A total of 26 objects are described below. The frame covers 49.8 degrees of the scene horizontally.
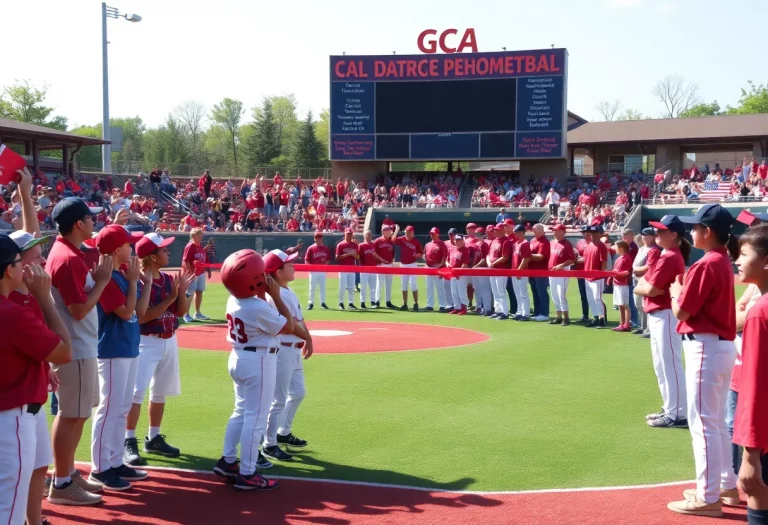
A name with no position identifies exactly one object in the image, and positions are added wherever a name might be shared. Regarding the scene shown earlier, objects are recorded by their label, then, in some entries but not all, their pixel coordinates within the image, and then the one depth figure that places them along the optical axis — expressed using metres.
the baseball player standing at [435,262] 20.56
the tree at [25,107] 85.31
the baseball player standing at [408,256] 21.02
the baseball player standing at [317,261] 20.45
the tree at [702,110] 94.94
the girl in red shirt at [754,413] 3.90
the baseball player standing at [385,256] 21.08
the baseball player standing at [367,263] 20.77
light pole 43.97
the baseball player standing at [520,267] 18.03
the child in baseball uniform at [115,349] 6.62
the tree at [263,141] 77.81
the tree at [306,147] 74.04
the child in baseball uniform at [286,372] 7.52
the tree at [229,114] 106.81
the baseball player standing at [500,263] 18.58
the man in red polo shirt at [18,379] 4.27
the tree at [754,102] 85.06
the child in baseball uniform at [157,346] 7.34
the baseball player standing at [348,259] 20.66
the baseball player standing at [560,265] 17.55
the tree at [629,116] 106.41
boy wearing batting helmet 6.66
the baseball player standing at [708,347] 6.18
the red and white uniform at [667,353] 8.62
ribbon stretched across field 15.39
